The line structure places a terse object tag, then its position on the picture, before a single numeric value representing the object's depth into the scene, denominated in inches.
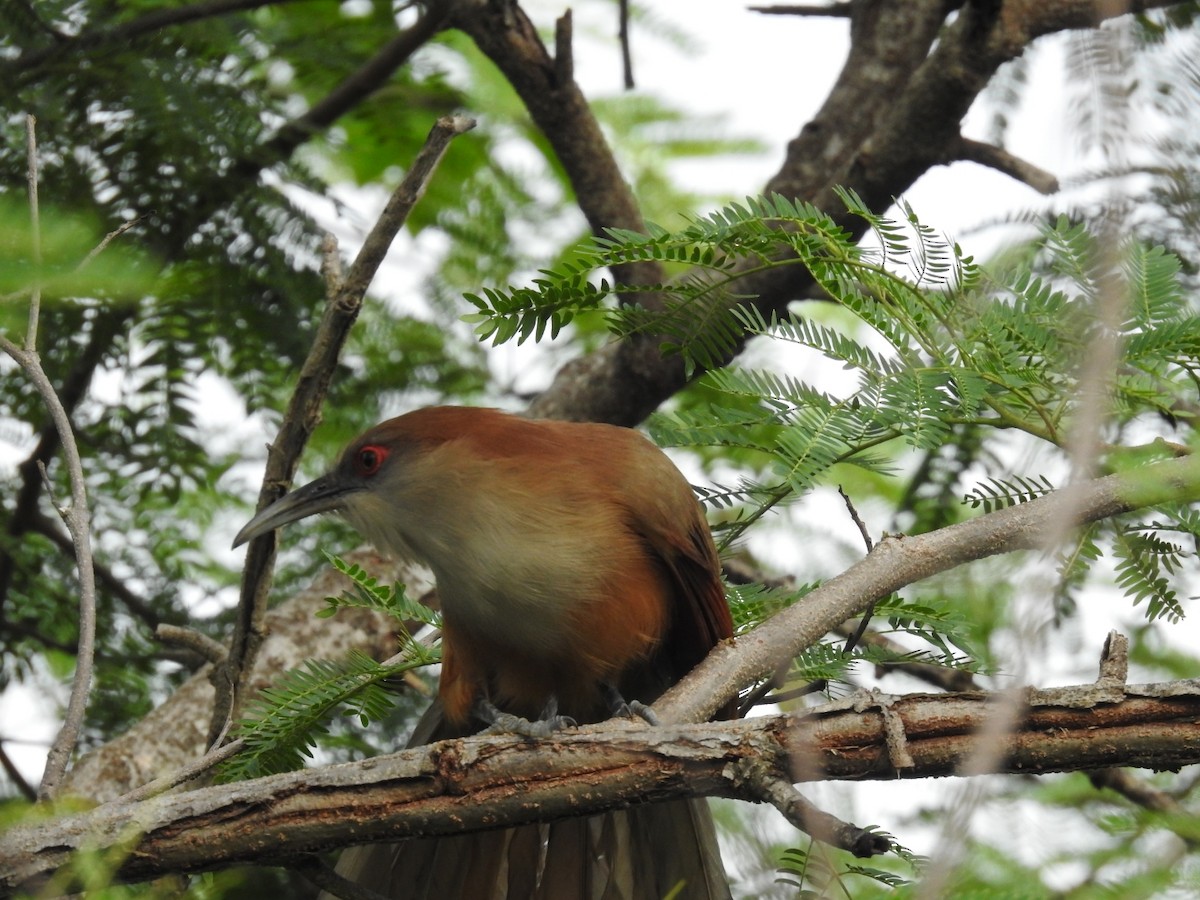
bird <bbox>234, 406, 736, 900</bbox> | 309.0
